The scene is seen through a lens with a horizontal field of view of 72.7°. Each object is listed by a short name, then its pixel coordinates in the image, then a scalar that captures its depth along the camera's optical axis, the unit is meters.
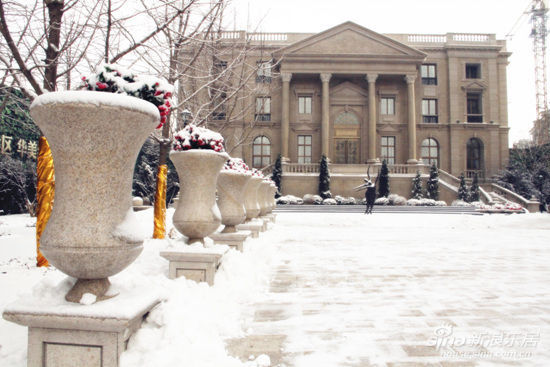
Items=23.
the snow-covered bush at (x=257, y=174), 10.07
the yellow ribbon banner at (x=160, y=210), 8.58
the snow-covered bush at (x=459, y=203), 26.75
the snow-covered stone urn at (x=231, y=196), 6.63
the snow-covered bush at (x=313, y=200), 27.63
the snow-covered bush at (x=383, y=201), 27.33
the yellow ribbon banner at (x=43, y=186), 5.54
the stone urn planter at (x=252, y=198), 9.35
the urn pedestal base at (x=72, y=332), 2.35
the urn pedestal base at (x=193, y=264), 4.61
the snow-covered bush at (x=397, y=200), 27.33
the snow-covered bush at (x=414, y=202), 27.16
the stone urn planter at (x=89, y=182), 2.48
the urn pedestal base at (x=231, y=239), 6.62
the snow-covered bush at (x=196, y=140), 5.24
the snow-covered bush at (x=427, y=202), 27.05
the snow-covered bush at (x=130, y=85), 3.15
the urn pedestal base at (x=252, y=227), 8.92
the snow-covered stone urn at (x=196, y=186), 4.93
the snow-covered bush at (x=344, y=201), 27.97
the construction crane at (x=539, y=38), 58.19
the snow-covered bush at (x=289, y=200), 27.19
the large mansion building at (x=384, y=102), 32.62
